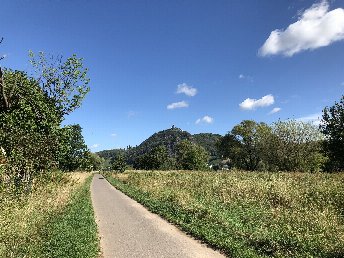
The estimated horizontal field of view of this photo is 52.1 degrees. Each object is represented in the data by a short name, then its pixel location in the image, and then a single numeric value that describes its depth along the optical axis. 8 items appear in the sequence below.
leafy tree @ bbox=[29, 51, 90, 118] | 26.05
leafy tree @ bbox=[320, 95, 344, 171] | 55.16
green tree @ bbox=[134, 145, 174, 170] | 118.81
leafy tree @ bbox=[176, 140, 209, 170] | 99.56
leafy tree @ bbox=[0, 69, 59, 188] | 18.11
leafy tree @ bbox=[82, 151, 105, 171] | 168.23
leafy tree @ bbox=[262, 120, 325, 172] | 54.81
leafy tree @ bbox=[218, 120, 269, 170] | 86.43
